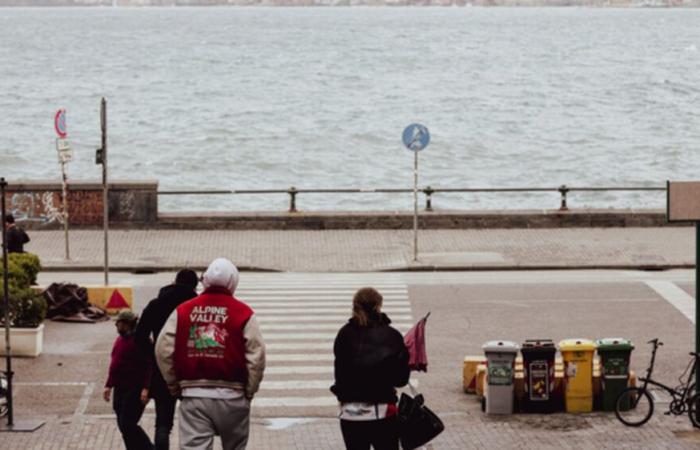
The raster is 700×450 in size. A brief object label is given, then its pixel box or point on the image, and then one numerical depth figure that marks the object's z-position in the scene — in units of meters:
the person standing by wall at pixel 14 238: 24.33
